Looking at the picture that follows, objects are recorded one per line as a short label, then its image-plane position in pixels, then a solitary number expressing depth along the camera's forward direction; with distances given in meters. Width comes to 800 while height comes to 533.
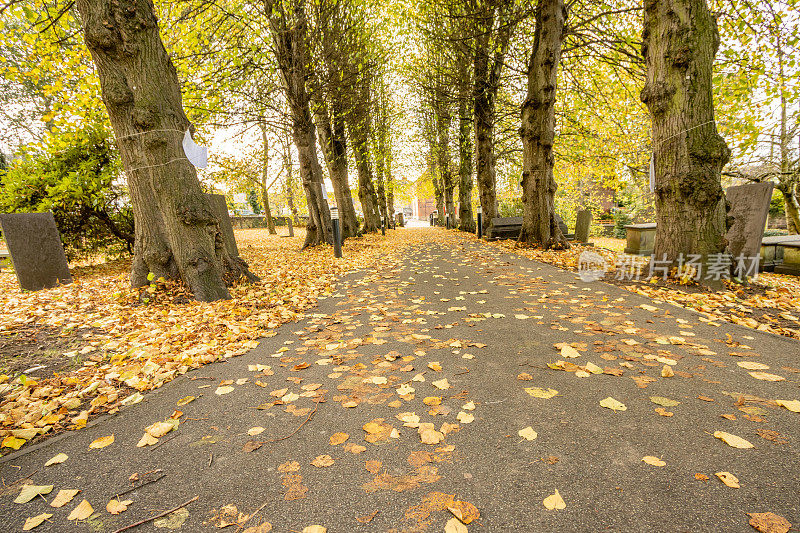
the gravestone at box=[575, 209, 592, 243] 11.23
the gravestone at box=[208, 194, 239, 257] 7.83
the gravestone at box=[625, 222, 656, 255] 8.45
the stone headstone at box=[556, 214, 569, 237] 11.78
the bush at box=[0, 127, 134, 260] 7.44
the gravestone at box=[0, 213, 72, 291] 6.21
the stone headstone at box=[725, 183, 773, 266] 4.96
